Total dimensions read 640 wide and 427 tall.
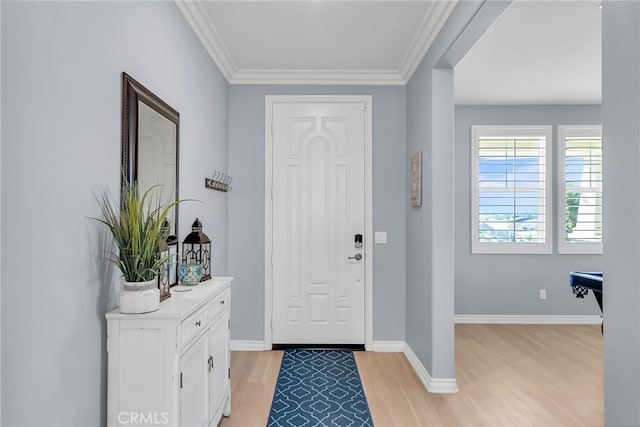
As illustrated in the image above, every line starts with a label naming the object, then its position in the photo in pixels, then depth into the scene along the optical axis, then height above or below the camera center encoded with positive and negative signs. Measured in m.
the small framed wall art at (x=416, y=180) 3.11 +0.33
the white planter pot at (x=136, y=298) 1.45 -0.32
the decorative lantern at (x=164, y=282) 1.78 -0.32
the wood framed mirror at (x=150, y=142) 1.68 +0.38
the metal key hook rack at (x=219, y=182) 2.97 +0.30
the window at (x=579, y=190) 4.67 +0.37
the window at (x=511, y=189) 4.68 +0.37
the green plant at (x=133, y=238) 1.47 -0.09
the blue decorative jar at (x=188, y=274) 2.15 -0.33
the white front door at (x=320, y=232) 3.68 -0.14
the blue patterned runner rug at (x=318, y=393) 2.36 -1.28
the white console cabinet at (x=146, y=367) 1.44 -0.59
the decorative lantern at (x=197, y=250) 2.33 -0.22
